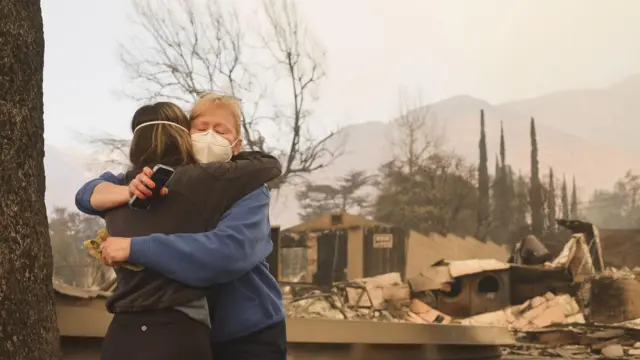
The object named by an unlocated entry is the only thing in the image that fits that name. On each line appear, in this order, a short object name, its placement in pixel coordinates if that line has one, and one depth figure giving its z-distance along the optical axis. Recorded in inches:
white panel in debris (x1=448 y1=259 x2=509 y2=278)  593.0
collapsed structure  537.3
